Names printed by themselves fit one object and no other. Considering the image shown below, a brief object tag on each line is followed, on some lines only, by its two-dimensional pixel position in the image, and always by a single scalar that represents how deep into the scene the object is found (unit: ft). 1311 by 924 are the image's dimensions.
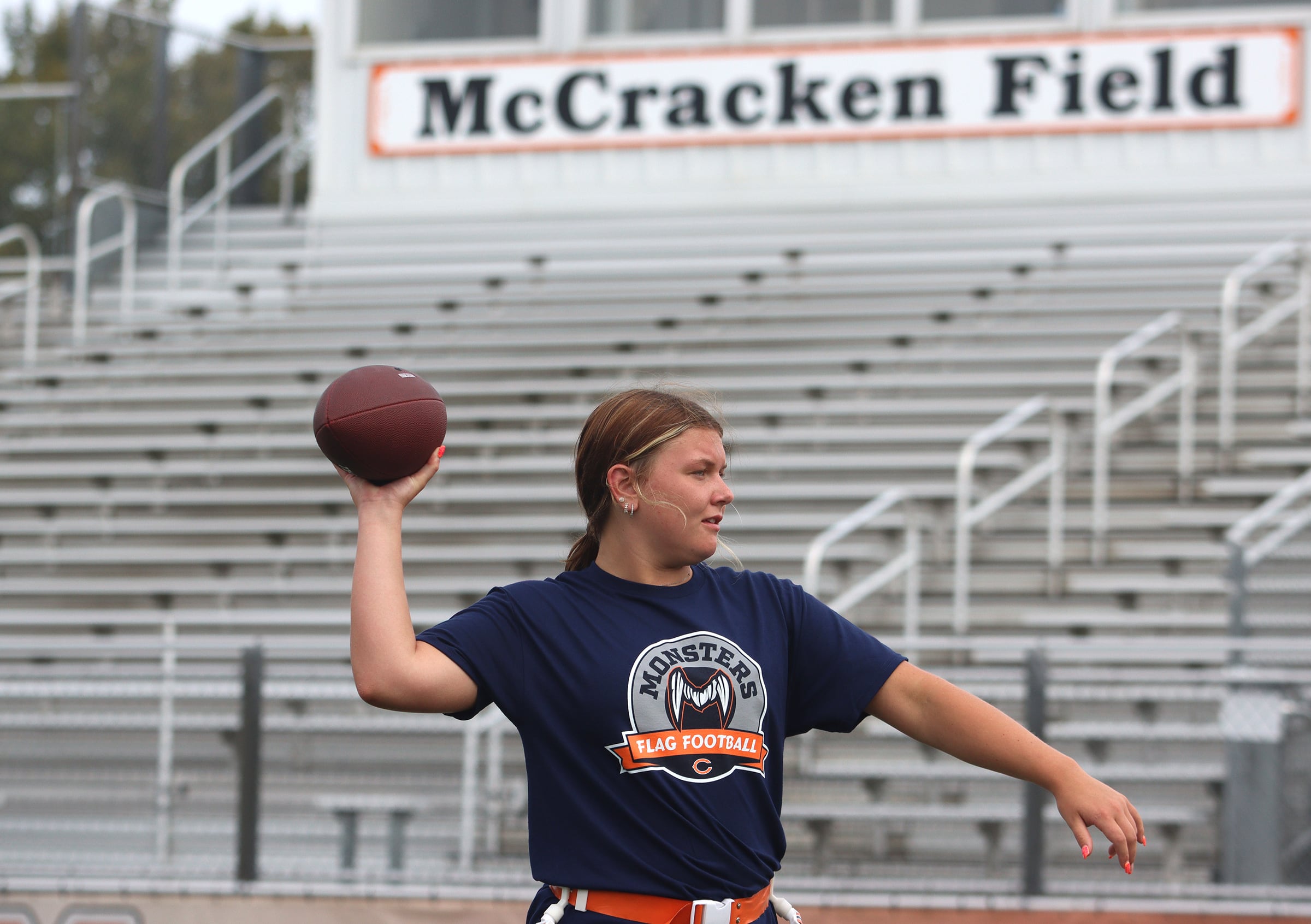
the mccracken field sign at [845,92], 76.33
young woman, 15.42
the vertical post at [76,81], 85.40
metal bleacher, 38.68
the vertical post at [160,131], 89.92
